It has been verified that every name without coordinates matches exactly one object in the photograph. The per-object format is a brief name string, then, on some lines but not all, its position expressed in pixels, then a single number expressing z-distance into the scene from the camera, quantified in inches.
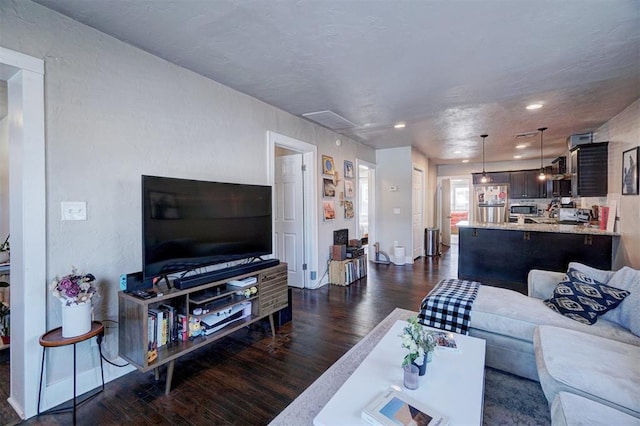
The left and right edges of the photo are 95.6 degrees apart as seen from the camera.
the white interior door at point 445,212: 355.9
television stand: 75.9
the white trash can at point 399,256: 242.5
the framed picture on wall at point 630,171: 138.0
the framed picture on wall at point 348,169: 205.9
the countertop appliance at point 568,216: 208.5
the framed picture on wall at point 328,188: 180.7
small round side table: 66.3
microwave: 297.0
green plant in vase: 57.9
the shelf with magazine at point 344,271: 180.5
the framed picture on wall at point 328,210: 181.0
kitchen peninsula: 161.6
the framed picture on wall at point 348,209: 204.8
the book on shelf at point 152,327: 78.8
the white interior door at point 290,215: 172.7
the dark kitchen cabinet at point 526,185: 290.4
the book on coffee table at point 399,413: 47.8
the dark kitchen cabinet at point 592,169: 172.4
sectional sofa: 52.9
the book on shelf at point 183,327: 86.4
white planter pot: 68.9
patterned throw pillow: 82.9
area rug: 67.2
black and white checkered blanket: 93.9
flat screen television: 81.4
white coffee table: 50.9
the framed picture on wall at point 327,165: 180.7
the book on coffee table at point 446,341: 72.4
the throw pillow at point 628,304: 77.7
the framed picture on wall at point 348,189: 205.4
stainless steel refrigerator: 305.9
